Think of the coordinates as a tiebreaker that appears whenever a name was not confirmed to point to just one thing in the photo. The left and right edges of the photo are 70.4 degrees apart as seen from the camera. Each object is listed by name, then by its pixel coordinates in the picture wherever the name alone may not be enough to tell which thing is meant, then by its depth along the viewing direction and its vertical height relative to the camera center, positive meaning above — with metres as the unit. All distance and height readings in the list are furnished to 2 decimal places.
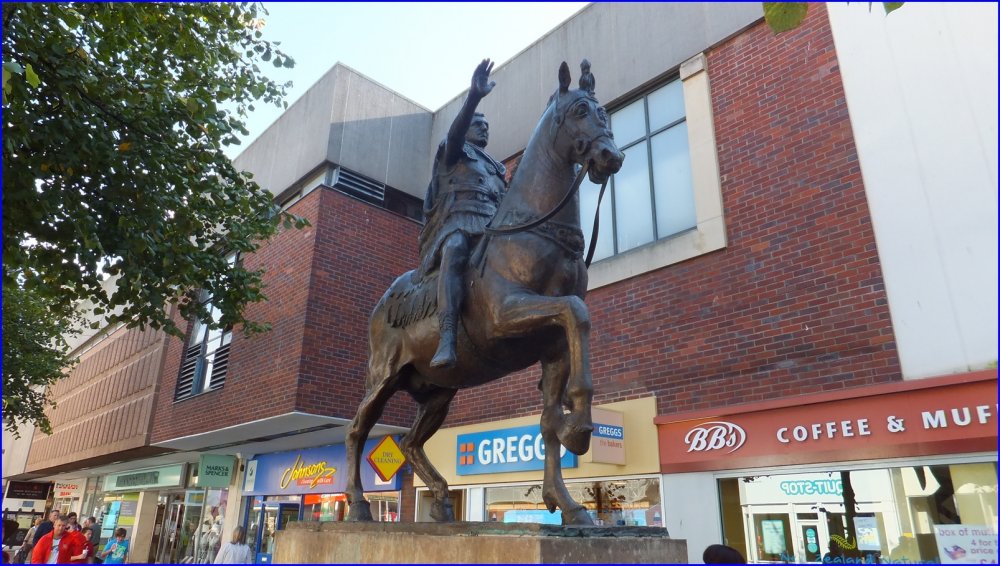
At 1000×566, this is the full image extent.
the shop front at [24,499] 29.34 +1.75
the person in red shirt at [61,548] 11.13 -0.08
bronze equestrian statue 3.74 +1.39
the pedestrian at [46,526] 13.72 +0.30
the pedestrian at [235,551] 12.68 -0.12
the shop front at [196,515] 19.59 +0.86
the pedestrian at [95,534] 17.38 +0.22
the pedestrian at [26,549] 15.61 -0.13
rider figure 4.47 +2.34
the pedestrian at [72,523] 13.15 +0.36
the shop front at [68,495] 30.31 +2.05
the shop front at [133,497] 23.89 +1.66
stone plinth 3.20 +0.01
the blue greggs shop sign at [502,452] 12.11 +1.59
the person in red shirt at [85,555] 11.71 -0.20
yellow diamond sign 9.06 +1.06
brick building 8.60 +3.45
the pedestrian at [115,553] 20.20 -0.26
